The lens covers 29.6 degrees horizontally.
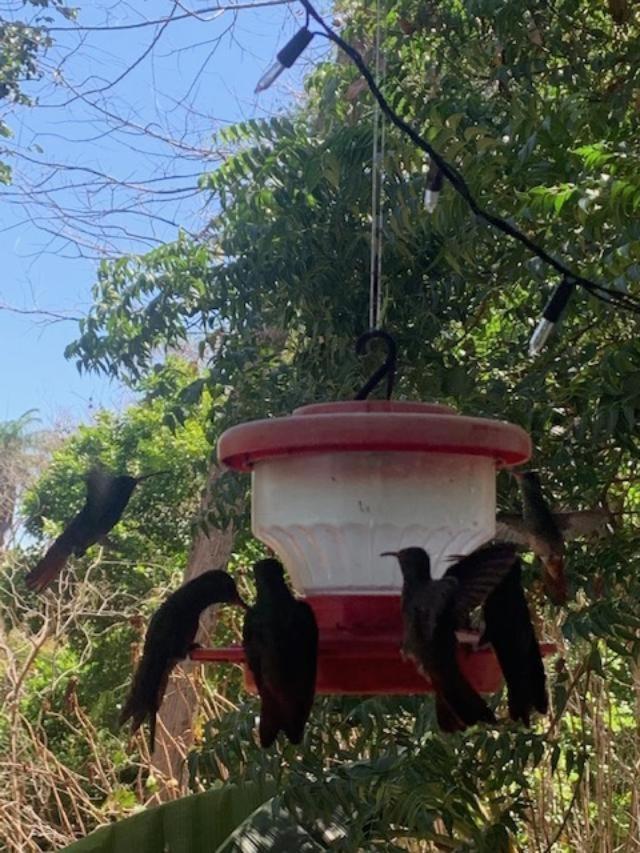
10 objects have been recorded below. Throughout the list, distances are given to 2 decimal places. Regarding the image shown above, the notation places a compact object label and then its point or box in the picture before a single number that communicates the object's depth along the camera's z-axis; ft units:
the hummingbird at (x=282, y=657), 3.16
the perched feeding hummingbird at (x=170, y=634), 3.58
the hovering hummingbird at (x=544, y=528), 5.49
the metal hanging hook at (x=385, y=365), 3.76
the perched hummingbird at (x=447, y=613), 3.03
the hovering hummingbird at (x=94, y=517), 6.67
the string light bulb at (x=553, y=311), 4.44
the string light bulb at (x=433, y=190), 5.01
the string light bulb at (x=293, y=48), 3.86
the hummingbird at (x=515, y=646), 3.36
